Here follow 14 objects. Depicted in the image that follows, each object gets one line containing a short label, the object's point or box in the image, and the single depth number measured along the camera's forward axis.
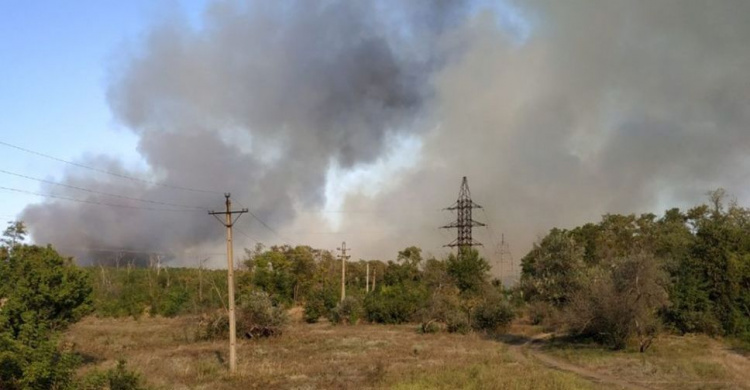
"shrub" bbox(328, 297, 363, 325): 69.69
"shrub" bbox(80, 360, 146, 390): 18.00
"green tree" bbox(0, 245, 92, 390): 19.83
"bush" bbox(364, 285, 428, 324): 71.12
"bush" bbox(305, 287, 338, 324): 74.25
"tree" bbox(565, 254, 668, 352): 37.22
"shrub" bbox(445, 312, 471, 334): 58.00
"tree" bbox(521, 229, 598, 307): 53.19
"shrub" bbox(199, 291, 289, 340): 48.00
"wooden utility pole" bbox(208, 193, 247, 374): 29.39
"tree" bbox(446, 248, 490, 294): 81.00
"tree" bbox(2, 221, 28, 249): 53.25
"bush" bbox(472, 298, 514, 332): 58.16
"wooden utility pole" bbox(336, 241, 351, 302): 81.04
